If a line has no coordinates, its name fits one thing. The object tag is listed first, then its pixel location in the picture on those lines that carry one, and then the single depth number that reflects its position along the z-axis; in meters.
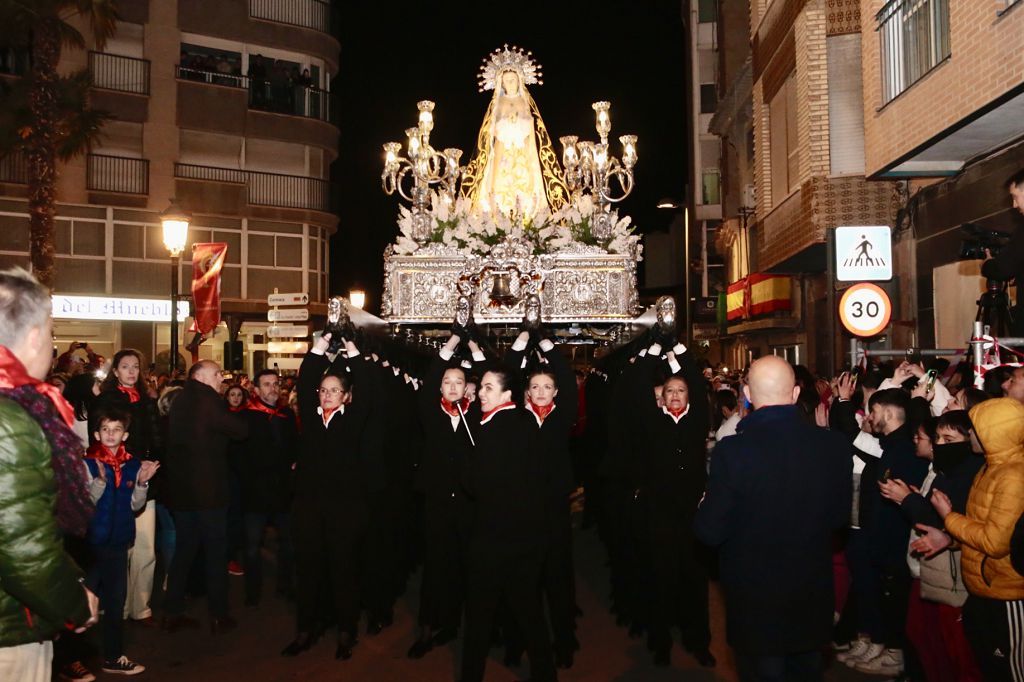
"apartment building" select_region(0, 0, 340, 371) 26.45
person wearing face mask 5.03
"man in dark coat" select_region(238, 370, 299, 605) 8.55
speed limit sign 8.66
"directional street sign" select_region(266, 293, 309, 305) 18.55
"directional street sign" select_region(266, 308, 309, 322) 18.09
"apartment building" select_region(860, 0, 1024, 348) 9.41
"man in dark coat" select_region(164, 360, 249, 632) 7.61
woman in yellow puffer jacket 4.39
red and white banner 16.45
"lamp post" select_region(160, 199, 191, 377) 13.90
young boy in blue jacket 6.49
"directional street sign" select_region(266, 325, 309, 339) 18.11
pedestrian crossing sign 9.95
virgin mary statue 10.77
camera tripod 7.11
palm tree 16.92
